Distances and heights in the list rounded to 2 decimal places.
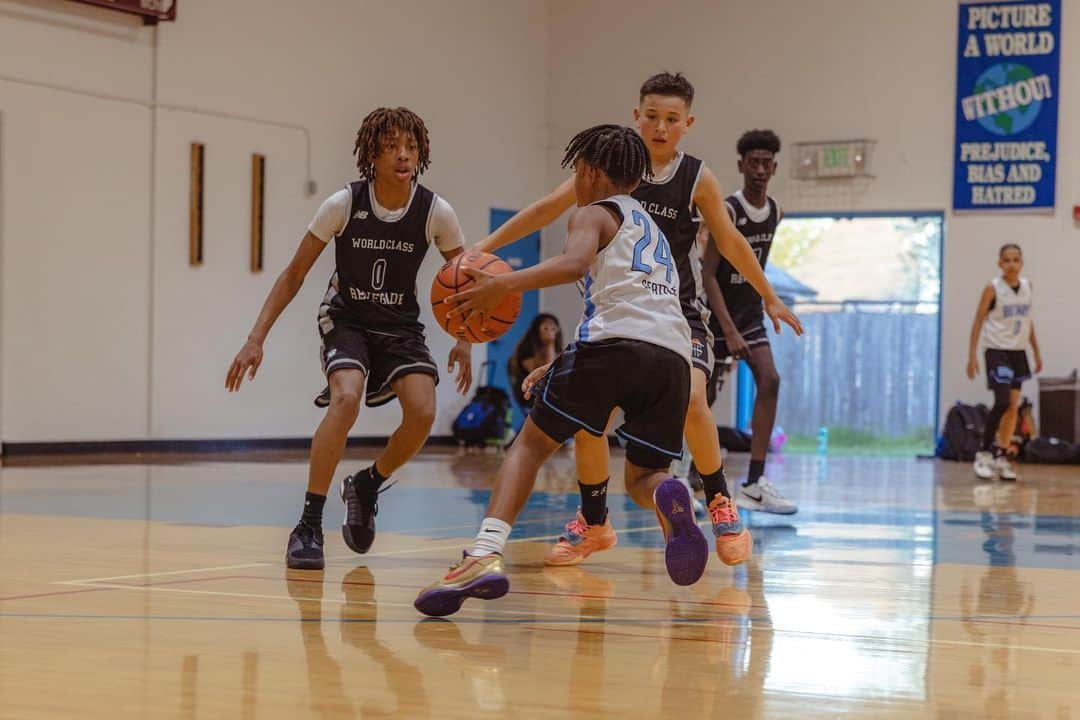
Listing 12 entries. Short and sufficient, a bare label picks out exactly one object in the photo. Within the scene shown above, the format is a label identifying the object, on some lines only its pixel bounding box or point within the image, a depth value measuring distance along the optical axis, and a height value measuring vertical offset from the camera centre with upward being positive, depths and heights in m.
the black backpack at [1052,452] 13.45 -1.12
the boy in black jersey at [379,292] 4.83 +0.06
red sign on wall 11.97 +2.40
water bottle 16.88 -1.32
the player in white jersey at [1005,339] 11.04 -0.11
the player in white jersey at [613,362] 3.68 -0.11
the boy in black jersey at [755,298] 6.83 +0.10
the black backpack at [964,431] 14.12 -1.01
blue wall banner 14.68 +2.15
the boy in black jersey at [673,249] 4.86 +0.19
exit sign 15.37 +1.65
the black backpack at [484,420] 14.34 -1.01
